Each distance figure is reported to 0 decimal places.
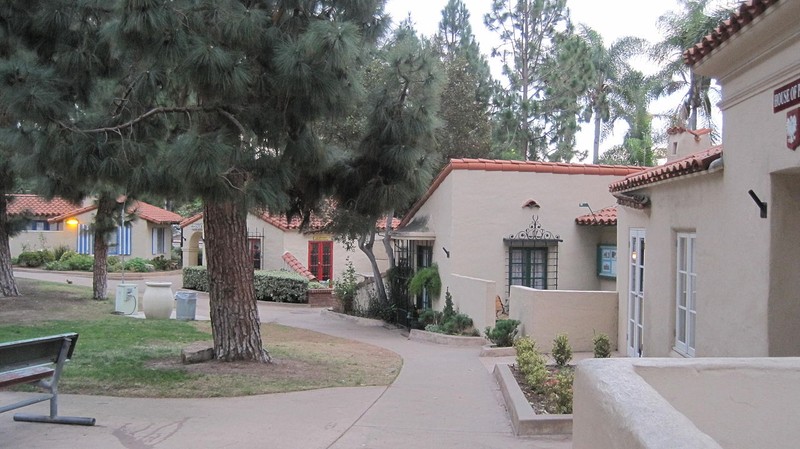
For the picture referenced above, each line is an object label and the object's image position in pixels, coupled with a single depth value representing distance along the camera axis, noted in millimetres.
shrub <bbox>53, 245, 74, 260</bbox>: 38566
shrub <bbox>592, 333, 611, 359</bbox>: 10323
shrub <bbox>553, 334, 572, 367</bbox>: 10117
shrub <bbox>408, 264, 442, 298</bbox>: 18094
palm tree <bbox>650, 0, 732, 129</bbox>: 28609
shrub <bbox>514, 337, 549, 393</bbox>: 8501
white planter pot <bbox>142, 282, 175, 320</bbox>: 18469
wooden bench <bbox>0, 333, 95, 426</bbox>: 6250
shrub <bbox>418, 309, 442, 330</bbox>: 17547
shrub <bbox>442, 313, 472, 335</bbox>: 15992
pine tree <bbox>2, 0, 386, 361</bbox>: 8070
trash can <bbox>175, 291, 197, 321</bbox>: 18719
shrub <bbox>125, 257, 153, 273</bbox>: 36194
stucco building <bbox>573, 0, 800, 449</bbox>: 3922
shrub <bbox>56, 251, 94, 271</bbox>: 36281
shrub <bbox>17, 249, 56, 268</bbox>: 37825
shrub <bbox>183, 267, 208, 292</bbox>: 29750
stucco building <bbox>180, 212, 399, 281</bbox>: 30234
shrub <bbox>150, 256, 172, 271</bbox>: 38406
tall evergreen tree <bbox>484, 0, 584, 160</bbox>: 34344
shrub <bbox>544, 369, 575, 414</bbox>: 7242
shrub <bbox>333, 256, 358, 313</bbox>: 22656
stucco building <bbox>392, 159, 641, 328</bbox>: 16938
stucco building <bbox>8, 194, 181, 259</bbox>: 40094
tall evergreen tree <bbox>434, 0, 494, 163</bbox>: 29859
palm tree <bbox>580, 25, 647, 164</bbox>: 38562
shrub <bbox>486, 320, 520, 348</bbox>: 13758
